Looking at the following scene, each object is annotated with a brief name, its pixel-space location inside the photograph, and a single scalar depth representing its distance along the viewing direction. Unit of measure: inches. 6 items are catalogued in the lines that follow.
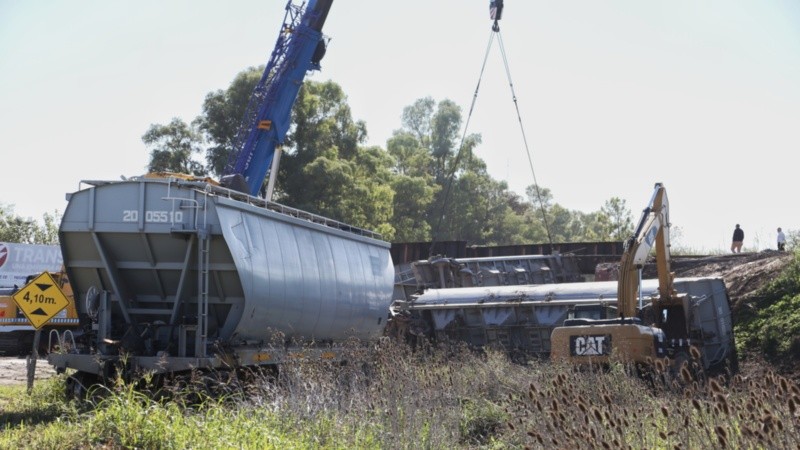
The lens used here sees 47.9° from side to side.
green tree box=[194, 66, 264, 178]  1502.2
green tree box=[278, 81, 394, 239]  1502.2
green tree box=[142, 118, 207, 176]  1502.2
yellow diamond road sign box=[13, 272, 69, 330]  604.4
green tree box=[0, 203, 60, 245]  2150.6
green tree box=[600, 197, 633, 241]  2045.3
